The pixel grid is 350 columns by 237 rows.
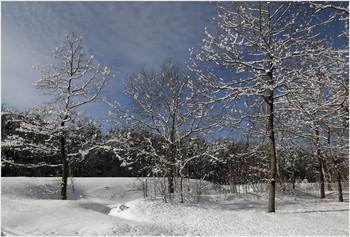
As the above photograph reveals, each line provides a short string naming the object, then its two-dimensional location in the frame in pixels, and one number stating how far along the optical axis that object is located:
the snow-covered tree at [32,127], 9.47
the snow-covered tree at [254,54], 6.83
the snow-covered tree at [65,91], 9.91
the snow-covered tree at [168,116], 12.50
